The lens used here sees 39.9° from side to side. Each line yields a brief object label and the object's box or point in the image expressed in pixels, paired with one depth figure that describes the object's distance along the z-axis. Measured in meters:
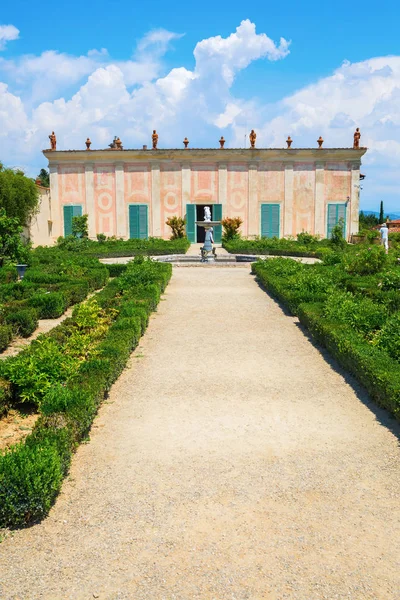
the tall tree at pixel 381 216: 40.53
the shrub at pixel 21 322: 8.91
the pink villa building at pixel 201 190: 26.53
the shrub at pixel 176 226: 26.03
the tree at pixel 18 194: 23.47
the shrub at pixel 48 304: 10.25
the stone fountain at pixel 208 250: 19.85
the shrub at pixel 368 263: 14.22
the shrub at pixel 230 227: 25.72
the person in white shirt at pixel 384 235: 19.90
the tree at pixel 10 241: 14.56
